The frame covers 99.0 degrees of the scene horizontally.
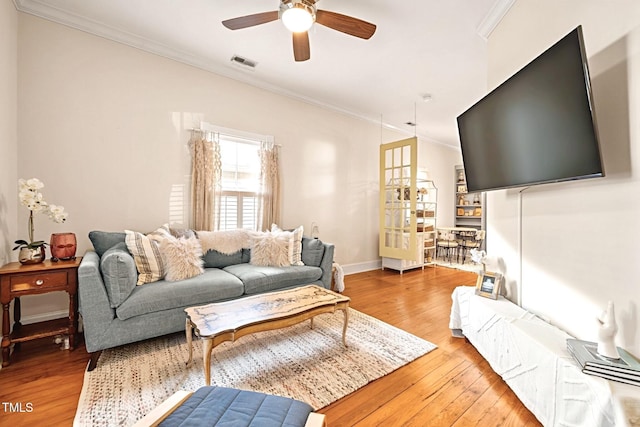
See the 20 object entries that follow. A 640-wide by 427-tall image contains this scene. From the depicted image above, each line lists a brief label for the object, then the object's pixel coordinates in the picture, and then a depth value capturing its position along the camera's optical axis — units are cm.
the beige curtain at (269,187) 373
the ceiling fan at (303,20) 198
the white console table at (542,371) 112
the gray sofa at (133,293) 192
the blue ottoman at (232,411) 94
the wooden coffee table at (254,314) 163
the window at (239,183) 352
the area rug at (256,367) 160
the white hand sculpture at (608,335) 125
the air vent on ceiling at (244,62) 321
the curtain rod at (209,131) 323
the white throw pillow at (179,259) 244
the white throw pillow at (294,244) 320
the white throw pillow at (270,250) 309
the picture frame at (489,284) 227
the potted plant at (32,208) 207
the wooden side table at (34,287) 187
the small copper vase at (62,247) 218
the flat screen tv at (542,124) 139
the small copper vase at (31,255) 206
